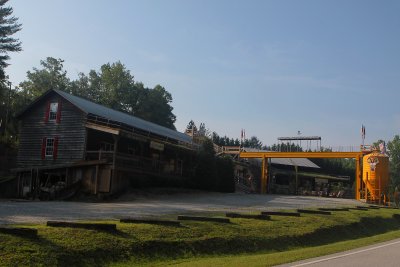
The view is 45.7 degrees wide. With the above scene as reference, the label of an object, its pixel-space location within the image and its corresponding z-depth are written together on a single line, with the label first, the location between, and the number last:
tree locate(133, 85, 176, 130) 75.12
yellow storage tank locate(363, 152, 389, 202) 43.56
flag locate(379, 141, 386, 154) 46.33
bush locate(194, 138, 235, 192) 40.94
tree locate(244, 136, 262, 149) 147.65
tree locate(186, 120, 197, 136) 56.08
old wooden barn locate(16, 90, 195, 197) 32.75
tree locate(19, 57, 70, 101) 70.00
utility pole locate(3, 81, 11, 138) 54.62
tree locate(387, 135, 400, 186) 94.63
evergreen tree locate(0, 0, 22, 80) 46.97
